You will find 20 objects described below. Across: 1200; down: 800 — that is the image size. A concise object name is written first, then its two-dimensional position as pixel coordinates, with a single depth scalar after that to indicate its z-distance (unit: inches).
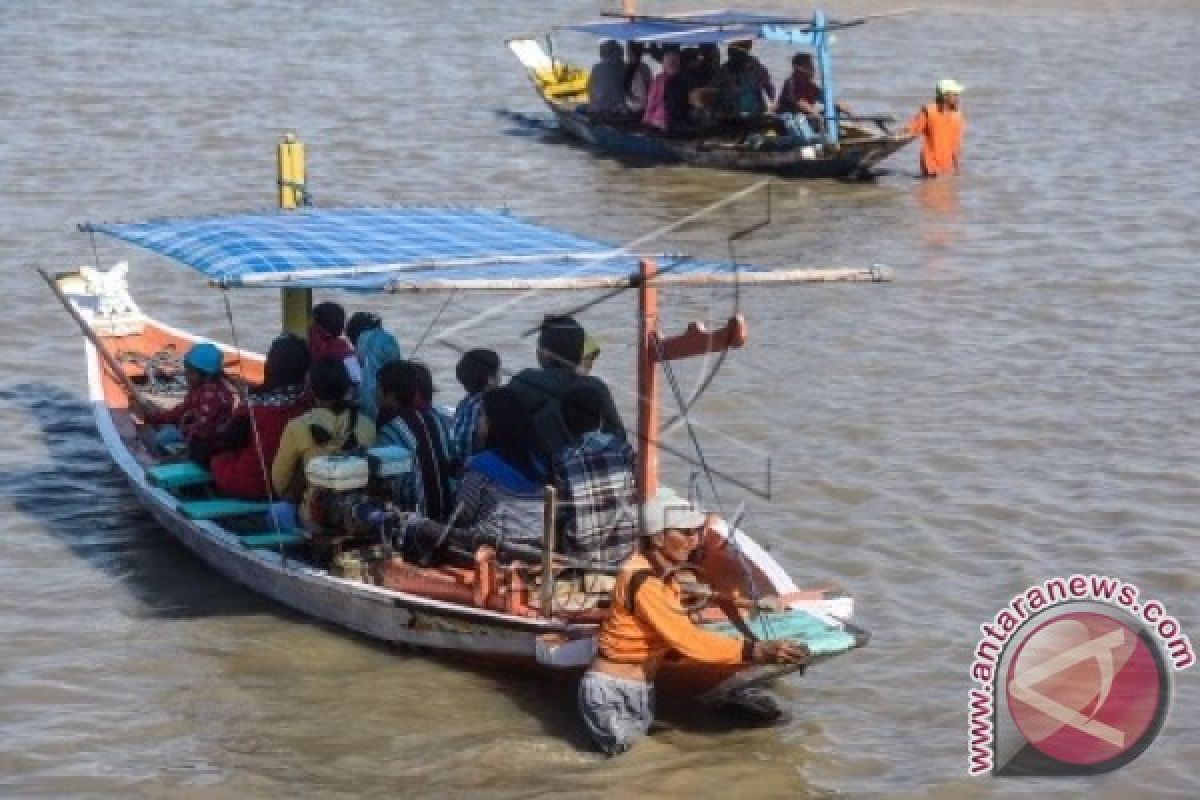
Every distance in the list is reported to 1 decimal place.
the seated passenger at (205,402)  749.3
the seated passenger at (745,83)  1499.8
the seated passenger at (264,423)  727.1
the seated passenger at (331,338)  770.2
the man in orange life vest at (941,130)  1472.7
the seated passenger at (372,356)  753.6
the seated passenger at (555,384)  640.4
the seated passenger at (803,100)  1450.5
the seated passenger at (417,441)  689.0
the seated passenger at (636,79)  1576.0
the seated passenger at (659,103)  1525.6
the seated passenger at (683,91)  1519.4
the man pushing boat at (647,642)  571.5
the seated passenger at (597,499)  619.2
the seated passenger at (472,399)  695.1
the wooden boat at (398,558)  605.6
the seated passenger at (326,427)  698.8
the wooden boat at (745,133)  1430.9
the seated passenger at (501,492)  641.6
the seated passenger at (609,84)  1587.1
